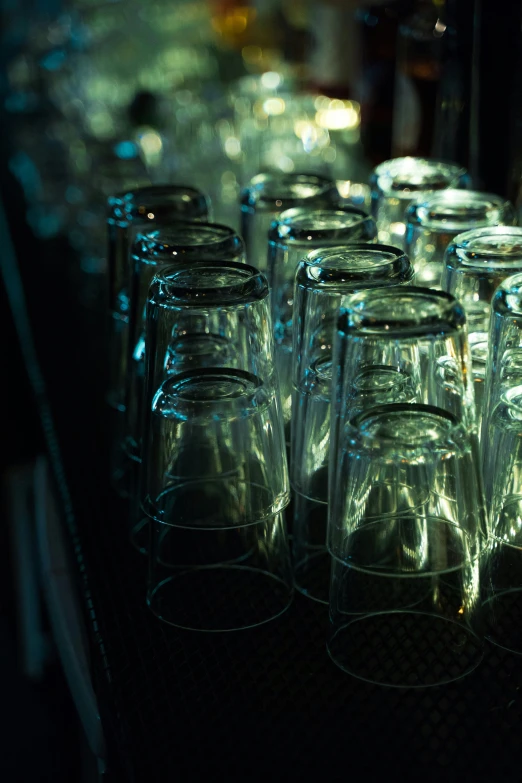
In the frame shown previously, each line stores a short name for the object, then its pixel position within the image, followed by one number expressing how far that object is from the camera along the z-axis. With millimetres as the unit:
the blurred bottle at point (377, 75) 1406
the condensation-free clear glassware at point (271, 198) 950
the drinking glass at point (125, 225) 968
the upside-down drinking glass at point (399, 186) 949
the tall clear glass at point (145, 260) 846
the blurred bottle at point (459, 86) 1068
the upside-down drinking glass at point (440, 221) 832
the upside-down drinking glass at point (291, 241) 824
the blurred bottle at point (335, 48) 1678
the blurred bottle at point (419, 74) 1203
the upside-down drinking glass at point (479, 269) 729
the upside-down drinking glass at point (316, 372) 714
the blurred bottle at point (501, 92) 1029
